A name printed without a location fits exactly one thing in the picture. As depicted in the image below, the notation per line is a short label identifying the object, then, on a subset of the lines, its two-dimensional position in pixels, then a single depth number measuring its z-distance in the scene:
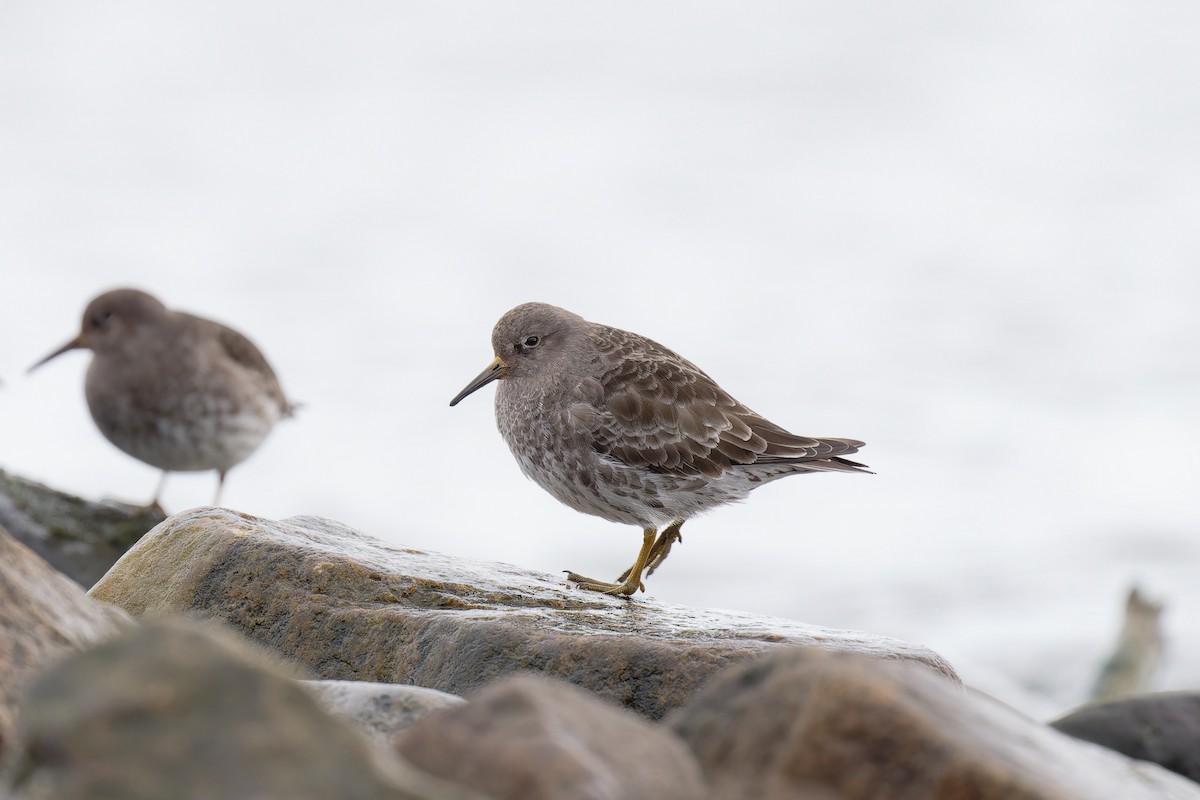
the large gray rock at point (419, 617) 10.25
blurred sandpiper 20.14
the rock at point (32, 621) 6.69
